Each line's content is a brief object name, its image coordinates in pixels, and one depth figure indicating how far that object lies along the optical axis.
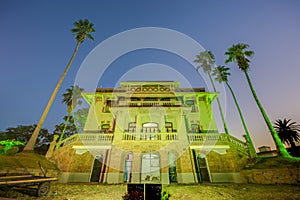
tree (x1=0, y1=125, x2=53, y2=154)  31.50
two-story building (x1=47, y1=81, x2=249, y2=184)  13.77
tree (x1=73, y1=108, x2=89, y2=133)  28.27
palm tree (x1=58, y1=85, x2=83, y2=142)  26.71
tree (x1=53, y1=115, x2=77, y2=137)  28.95
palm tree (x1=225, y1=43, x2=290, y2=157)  16.23
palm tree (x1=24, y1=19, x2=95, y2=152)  22.21
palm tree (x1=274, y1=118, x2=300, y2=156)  23.87
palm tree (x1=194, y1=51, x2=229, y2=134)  28.80
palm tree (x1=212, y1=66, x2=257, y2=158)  19.71
